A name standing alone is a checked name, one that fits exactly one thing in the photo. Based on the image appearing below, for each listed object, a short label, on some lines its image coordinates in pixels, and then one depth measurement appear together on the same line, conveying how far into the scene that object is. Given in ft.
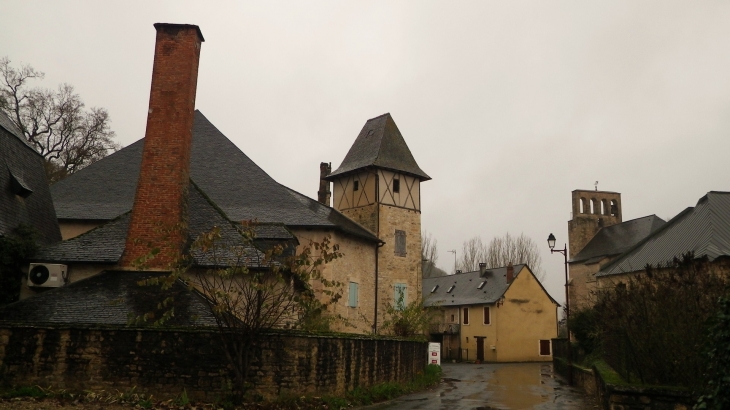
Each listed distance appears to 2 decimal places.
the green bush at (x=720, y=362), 18.78
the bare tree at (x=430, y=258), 206.22
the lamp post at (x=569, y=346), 69.05
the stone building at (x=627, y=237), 79.77
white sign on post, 84.60
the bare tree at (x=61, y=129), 98.78
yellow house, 135.13
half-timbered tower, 90.33
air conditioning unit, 44.37
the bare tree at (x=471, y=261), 214.30
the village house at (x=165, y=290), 34.14
